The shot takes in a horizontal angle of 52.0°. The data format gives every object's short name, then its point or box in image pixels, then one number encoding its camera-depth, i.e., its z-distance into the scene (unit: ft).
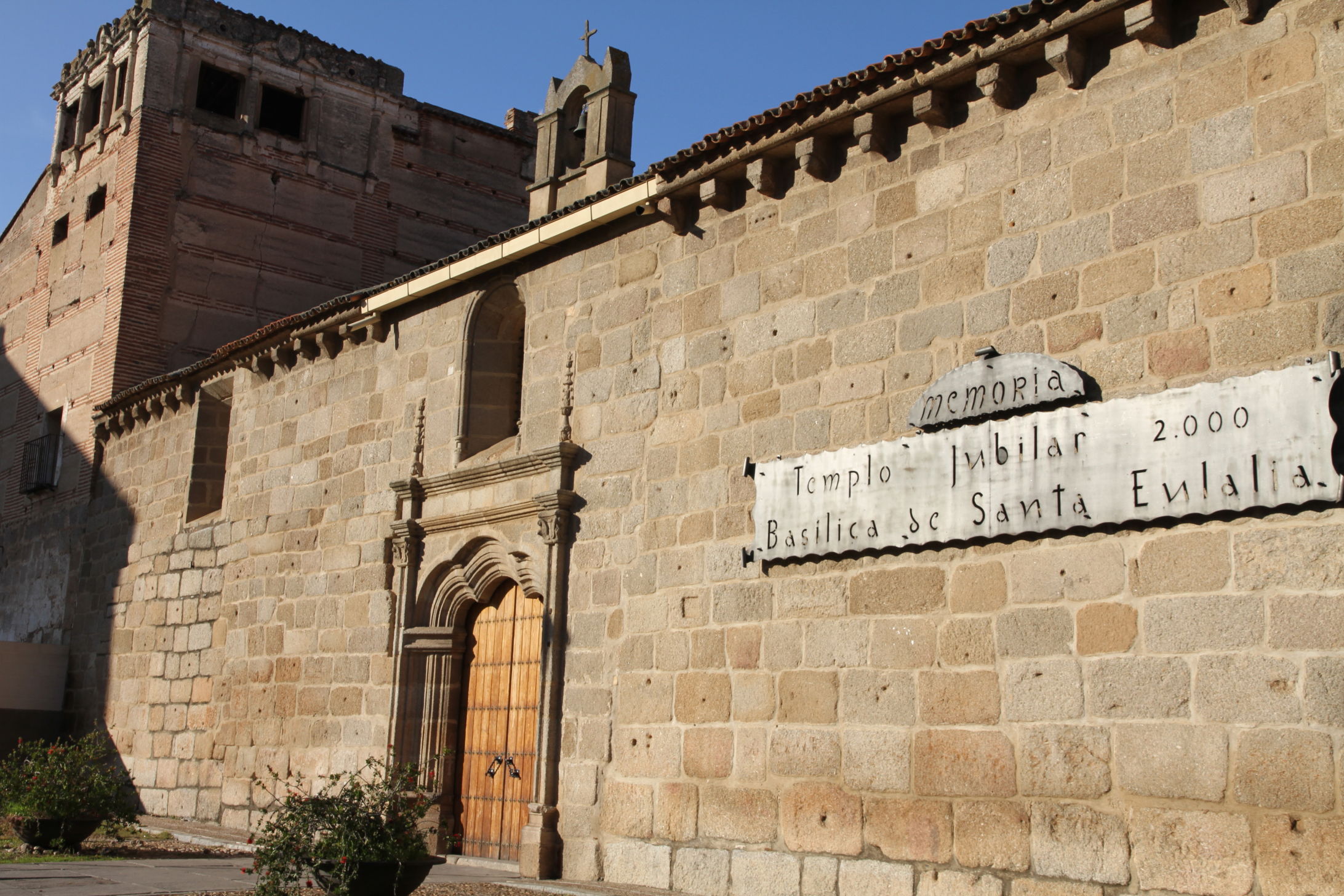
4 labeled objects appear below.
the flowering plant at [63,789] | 31.94
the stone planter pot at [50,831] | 31.89
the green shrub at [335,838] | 22.53
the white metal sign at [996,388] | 22.93
